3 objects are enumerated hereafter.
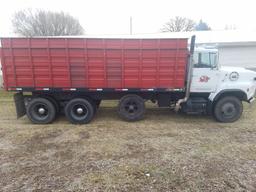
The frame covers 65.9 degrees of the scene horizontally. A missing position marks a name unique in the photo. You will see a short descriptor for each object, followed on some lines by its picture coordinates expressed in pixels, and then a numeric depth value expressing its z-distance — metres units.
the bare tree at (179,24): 37.47
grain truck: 6.04
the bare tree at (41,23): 29.03
